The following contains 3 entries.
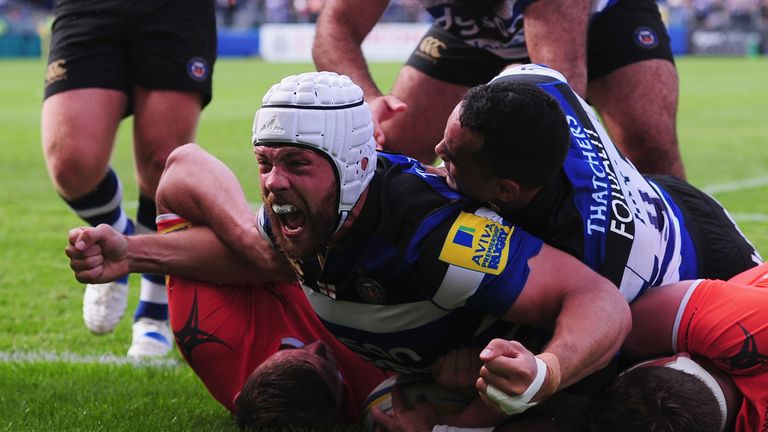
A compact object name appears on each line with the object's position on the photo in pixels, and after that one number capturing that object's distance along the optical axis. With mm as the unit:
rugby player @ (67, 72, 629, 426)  6953
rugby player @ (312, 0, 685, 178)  10930
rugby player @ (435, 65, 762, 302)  7062
